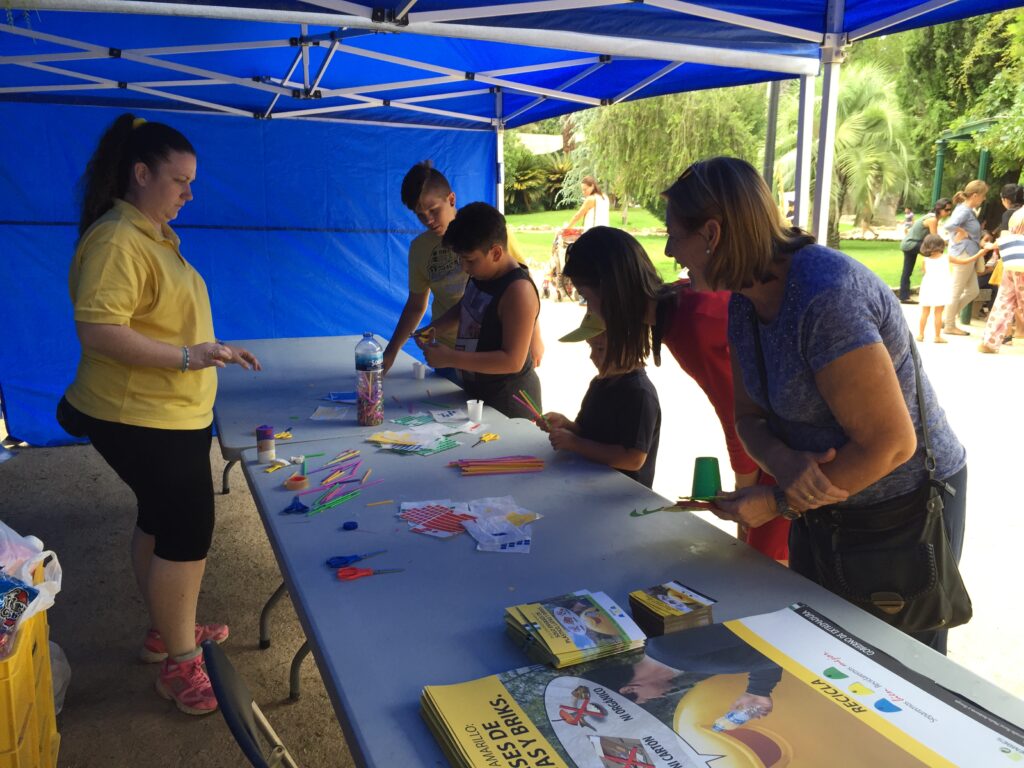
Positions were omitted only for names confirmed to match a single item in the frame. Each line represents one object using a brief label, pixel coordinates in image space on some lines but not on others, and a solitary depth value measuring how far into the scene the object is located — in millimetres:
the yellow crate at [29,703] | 1460
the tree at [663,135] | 18422
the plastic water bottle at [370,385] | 2373
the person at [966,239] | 8414
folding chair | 1007
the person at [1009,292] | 7484
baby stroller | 11562
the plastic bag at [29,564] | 1584
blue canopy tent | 2910
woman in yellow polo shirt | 1856
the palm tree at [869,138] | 19828
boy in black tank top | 2533
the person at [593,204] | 10633
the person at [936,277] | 8188
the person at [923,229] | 9320
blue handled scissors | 1423
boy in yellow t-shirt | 3096
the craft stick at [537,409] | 2169
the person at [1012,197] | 8062
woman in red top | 1825
